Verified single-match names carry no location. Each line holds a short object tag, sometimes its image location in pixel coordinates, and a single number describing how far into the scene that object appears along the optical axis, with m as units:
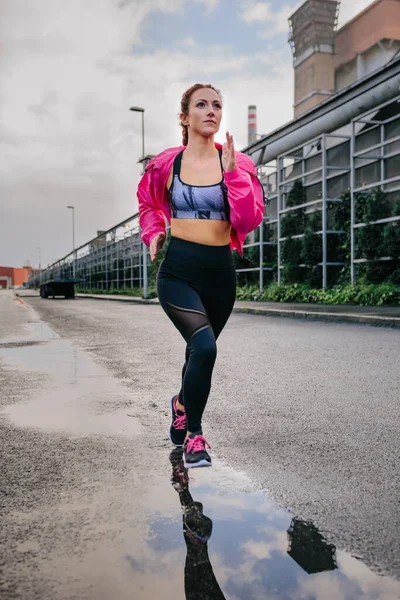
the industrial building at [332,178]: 18.67
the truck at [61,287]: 41.22
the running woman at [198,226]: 3.40
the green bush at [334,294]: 17.00
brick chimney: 49.78
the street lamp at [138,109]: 32.70
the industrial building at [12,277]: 173.62
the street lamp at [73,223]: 75.50
